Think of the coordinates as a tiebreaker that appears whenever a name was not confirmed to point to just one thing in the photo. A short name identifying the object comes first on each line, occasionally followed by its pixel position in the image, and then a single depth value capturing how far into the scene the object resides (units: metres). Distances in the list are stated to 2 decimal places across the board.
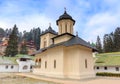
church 10.42
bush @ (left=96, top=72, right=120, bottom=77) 14.29
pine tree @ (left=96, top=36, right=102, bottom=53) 40.61
